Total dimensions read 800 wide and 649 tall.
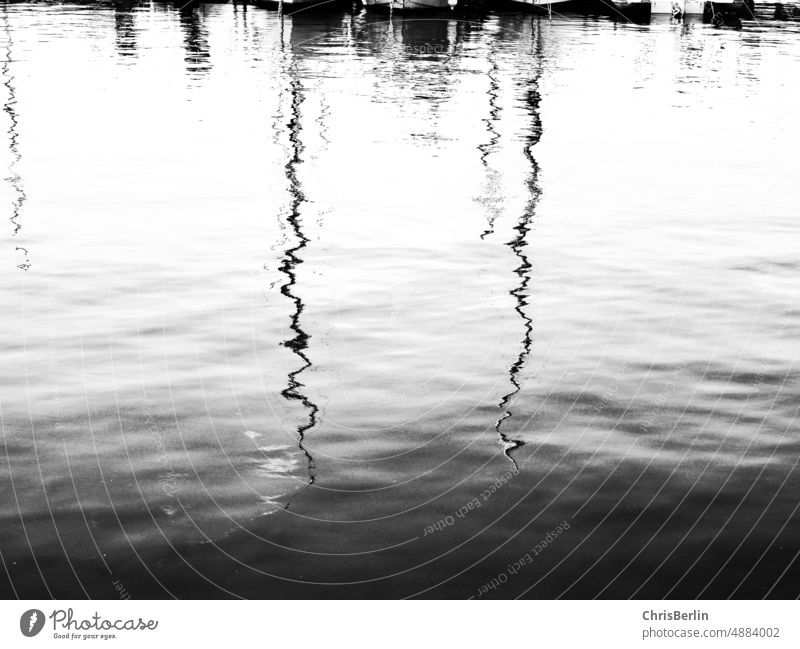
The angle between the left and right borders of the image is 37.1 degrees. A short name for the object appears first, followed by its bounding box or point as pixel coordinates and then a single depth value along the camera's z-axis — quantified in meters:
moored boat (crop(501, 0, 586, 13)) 70.81
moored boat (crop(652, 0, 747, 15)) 67.00
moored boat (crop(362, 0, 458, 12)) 66.31
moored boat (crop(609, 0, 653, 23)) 68.75
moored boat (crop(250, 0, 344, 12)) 69.69
